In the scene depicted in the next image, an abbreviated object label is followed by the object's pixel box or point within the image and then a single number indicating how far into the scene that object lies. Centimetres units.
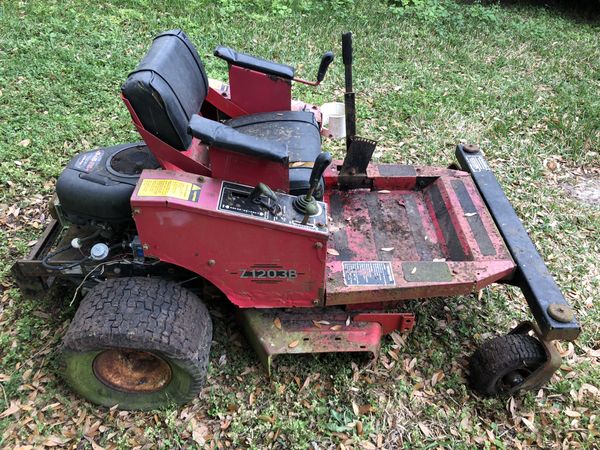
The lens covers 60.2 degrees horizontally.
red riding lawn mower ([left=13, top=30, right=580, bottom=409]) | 233
